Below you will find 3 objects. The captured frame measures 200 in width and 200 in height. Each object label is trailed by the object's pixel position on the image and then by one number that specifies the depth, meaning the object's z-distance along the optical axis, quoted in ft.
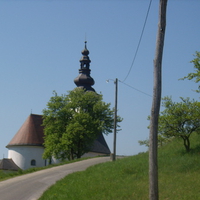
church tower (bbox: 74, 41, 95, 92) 221.87
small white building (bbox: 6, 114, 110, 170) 199.72
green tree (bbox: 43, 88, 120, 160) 165.37
